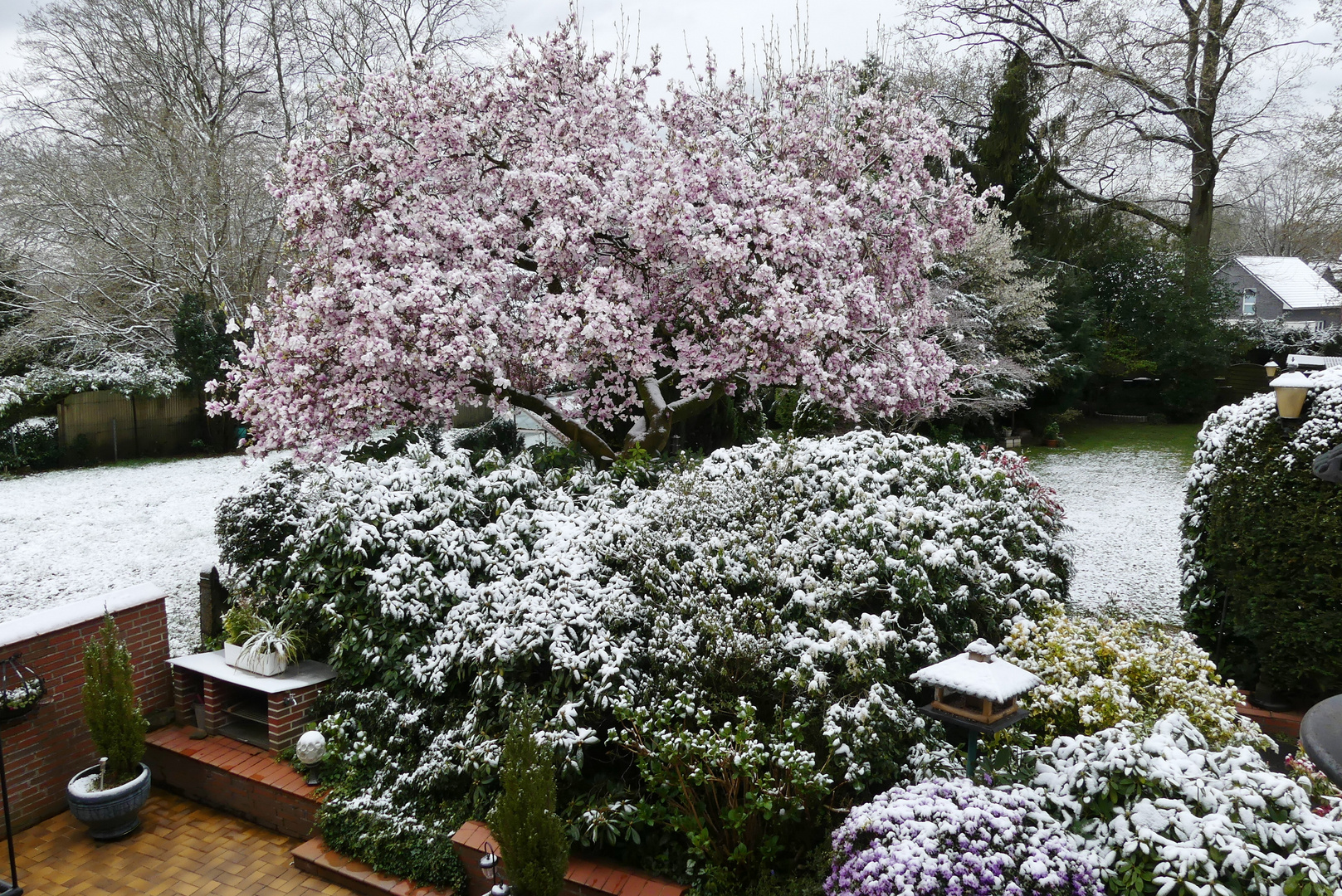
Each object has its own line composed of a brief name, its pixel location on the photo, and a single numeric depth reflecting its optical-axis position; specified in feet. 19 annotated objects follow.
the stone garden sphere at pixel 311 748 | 15.74
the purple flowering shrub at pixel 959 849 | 9.32
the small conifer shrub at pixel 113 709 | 15.69
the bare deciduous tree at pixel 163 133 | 47.78
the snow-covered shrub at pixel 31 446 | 40.81
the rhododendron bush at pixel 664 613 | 12.75
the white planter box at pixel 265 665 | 17.12
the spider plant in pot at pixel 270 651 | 17.02
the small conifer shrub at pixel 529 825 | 11.56
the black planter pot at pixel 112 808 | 15.34
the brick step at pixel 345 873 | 13.75
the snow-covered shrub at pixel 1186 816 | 8.90
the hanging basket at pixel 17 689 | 15.17
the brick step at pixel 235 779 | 15.74
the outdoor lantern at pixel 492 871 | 11.87
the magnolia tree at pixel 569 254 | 21.17
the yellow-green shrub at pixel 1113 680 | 12.35
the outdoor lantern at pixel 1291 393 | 16.22
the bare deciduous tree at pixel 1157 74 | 58.18
